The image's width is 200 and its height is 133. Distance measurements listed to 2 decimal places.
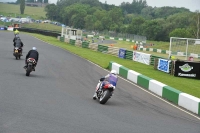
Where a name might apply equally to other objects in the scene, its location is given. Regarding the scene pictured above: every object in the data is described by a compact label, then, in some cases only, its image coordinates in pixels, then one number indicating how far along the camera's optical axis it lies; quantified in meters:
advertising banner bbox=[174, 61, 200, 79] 28.33
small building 63.95
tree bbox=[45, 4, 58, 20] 199.25
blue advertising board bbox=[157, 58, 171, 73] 30.22
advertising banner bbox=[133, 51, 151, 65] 36.41
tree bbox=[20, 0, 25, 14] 193.35
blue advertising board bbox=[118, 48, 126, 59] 41.58
